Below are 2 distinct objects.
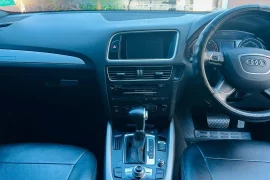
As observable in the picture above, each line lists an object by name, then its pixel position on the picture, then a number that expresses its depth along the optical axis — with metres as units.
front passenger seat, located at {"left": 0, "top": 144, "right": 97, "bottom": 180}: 1.29
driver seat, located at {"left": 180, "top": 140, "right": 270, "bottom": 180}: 1.29
